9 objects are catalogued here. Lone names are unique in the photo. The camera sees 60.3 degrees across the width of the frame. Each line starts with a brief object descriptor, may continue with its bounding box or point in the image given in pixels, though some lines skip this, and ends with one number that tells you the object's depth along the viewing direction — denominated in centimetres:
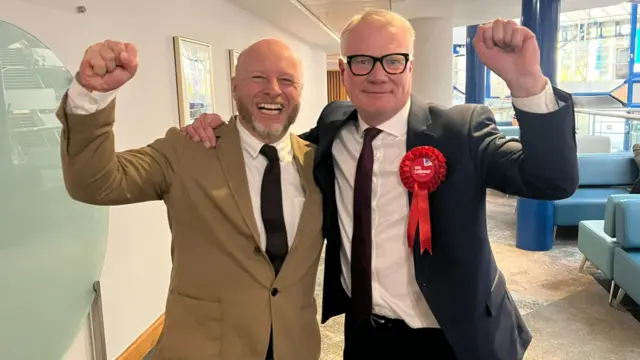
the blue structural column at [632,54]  979
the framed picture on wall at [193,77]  375
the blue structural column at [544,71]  493
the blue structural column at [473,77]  1042
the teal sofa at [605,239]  385
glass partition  177
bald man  150
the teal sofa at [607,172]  596
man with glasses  149
